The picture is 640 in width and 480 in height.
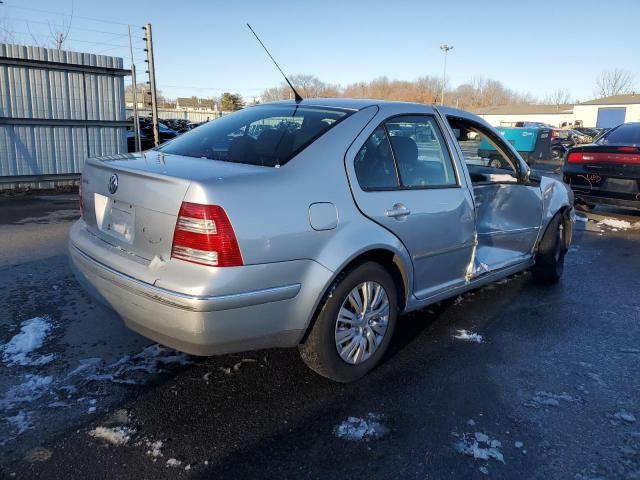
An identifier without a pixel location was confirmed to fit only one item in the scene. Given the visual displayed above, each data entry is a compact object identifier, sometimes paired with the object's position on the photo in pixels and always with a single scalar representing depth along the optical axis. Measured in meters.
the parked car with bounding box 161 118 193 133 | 32.12
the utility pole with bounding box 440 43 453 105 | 54.76
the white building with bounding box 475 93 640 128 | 67.44
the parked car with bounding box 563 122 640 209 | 7.91
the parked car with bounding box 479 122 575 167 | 20.45
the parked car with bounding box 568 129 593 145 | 35.23
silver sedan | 2.45
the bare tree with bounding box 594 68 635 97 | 90.25
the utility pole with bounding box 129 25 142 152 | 12.38
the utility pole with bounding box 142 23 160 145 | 12.07
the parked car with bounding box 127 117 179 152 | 16.78
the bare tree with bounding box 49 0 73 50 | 16.41
